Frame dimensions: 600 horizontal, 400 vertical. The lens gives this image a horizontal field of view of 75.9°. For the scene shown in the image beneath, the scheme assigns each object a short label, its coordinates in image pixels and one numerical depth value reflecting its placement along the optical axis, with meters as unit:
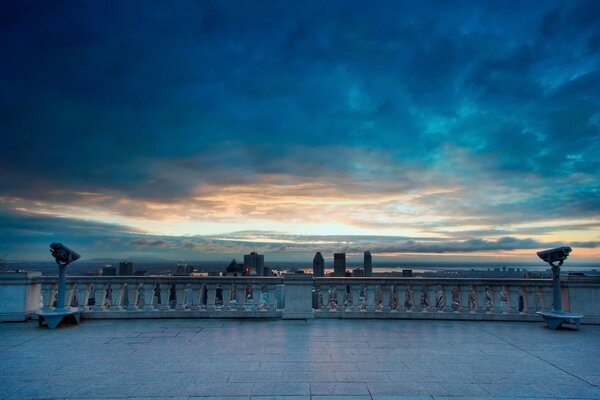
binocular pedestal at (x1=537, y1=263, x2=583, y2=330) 8.92
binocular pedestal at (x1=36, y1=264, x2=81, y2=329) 8.86
